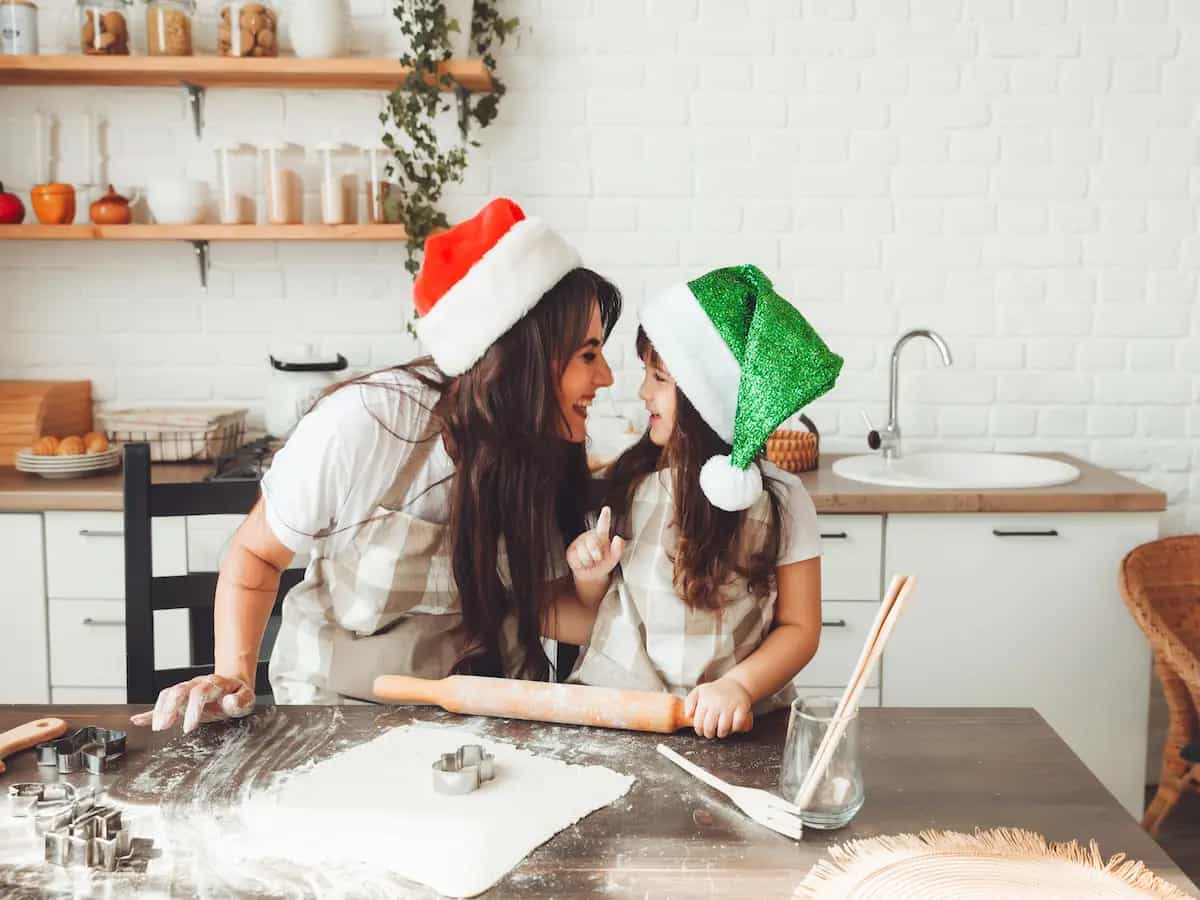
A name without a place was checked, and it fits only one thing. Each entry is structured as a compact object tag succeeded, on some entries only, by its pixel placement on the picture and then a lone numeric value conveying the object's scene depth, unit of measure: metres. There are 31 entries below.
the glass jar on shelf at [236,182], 3.10
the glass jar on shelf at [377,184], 3.10
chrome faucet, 3.07
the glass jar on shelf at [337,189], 3.08
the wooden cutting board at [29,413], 3.07
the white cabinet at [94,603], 2.77
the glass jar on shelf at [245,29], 3.01
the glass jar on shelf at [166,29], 3.02
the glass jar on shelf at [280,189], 3.08
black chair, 1.76
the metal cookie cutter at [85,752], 1.27
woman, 1.71
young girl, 1.62
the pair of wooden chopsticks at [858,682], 1.15
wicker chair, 2.43
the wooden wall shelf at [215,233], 3.04
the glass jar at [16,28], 3.01
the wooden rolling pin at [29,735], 1.32
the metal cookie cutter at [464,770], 1.20
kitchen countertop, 2.69
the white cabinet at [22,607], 2.76
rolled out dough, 1.09
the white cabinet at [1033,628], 2.73
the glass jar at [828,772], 1.15
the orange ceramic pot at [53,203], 3.09
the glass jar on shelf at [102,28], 3.02
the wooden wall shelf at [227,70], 2.97
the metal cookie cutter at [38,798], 1.18
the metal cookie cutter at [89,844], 1.08
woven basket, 2.94
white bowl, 3.09
